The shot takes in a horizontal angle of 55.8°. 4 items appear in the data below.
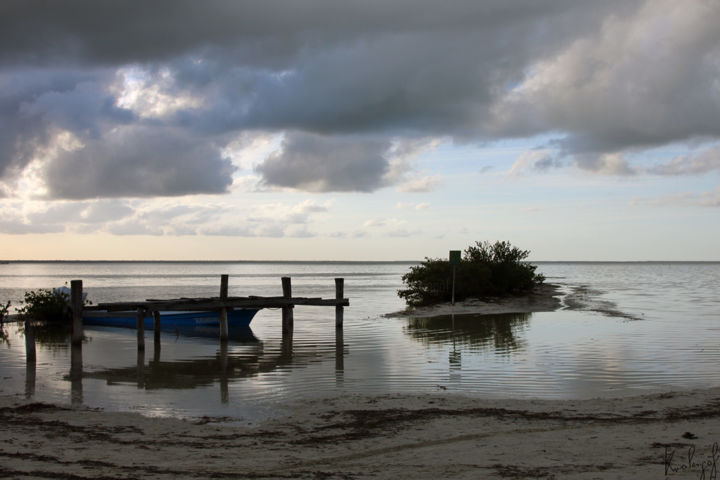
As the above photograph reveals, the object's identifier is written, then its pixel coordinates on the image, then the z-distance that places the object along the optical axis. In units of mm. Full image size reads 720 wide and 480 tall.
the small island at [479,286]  35438
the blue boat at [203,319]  26011
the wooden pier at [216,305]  20469
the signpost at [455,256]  32562
